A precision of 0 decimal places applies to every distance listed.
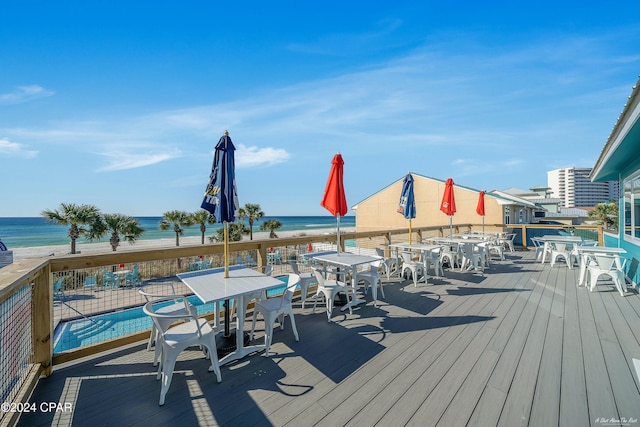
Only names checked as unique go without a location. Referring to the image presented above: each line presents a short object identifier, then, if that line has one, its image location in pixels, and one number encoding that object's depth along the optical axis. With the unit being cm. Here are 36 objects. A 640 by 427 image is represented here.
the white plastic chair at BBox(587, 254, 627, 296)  486
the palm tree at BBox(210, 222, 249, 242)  2160
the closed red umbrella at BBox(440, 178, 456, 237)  738
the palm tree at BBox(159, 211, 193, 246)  2123
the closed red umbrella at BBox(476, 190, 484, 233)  959
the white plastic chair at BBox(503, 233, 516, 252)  956
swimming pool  558
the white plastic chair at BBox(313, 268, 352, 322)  372
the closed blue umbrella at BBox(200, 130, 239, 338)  291
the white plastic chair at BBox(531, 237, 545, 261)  814
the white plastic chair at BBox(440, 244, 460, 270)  698
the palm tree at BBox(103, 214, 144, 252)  1725
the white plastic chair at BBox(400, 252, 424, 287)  540
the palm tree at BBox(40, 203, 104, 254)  1560
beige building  1449
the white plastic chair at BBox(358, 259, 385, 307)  431
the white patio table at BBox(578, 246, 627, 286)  545
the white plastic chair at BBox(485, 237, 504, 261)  836
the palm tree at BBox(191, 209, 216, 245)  2228
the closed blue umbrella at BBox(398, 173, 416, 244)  611
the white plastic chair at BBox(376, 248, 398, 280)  563
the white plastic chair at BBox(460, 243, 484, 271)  679
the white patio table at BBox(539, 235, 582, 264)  722
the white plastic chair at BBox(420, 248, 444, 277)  587
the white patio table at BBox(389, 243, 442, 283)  572
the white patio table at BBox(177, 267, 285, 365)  247
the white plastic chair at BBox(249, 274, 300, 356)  280
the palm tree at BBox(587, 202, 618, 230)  2166
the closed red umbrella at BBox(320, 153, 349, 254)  416
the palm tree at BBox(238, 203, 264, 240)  2512
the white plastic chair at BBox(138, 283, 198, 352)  236
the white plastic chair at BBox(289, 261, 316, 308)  416
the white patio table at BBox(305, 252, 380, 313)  407
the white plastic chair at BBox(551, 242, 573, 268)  708
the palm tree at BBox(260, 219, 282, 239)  2559
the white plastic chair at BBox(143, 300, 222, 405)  206
